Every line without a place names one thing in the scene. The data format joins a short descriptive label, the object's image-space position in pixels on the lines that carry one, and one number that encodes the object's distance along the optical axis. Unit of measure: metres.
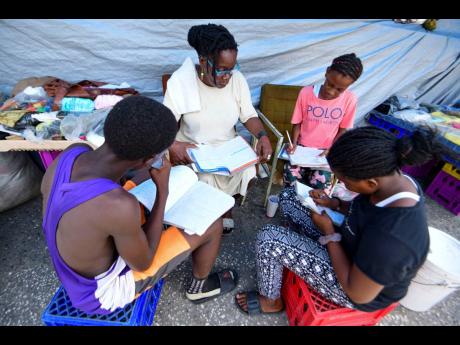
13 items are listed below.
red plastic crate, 1.29
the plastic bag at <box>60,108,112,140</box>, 1.82
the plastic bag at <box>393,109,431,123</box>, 2.81
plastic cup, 2.32
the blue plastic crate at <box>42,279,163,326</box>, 1.20
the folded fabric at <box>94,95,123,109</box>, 2.08
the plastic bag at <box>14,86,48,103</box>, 2.09
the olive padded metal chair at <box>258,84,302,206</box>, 2.74
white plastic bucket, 1.36
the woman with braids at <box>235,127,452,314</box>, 0.92
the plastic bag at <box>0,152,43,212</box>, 2.04
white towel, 1.84
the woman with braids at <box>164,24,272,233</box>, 1.67
